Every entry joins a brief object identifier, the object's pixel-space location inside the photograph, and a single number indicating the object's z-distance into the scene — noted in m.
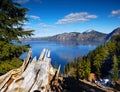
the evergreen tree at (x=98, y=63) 46.73
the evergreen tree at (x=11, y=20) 6.57
